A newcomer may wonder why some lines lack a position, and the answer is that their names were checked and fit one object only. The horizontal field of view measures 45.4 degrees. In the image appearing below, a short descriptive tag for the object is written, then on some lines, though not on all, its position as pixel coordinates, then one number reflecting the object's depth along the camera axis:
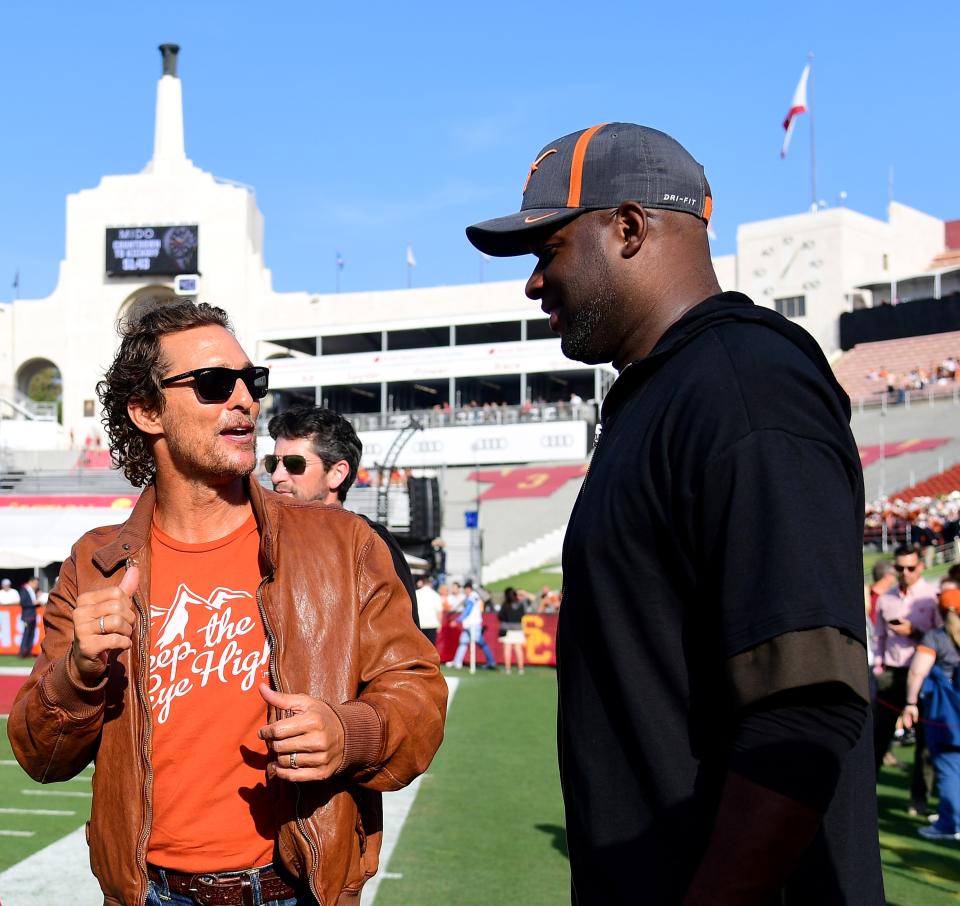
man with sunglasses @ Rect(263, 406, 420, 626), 4.84
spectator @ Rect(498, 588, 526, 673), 20.22
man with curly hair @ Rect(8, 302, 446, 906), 2.62
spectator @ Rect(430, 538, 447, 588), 27.68
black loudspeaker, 27.08
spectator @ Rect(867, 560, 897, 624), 10.22
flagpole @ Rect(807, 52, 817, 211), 60.60
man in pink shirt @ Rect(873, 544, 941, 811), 8.62
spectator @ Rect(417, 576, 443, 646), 15.62
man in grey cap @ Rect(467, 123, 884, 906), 1.55
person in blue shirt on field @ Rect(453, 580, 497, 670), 20.30
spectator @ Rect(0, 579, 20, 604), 23.81
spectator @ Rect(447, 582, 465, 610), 22.49
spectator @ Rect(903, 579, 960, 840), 7.65
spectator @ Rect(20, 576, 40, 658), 21.56
